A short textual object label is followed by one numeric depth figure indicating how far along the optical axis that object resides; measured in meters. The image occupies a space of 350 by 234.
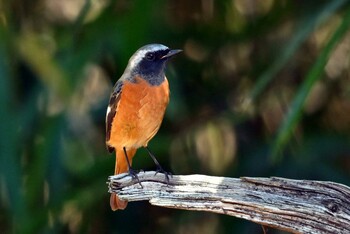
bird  8.72
